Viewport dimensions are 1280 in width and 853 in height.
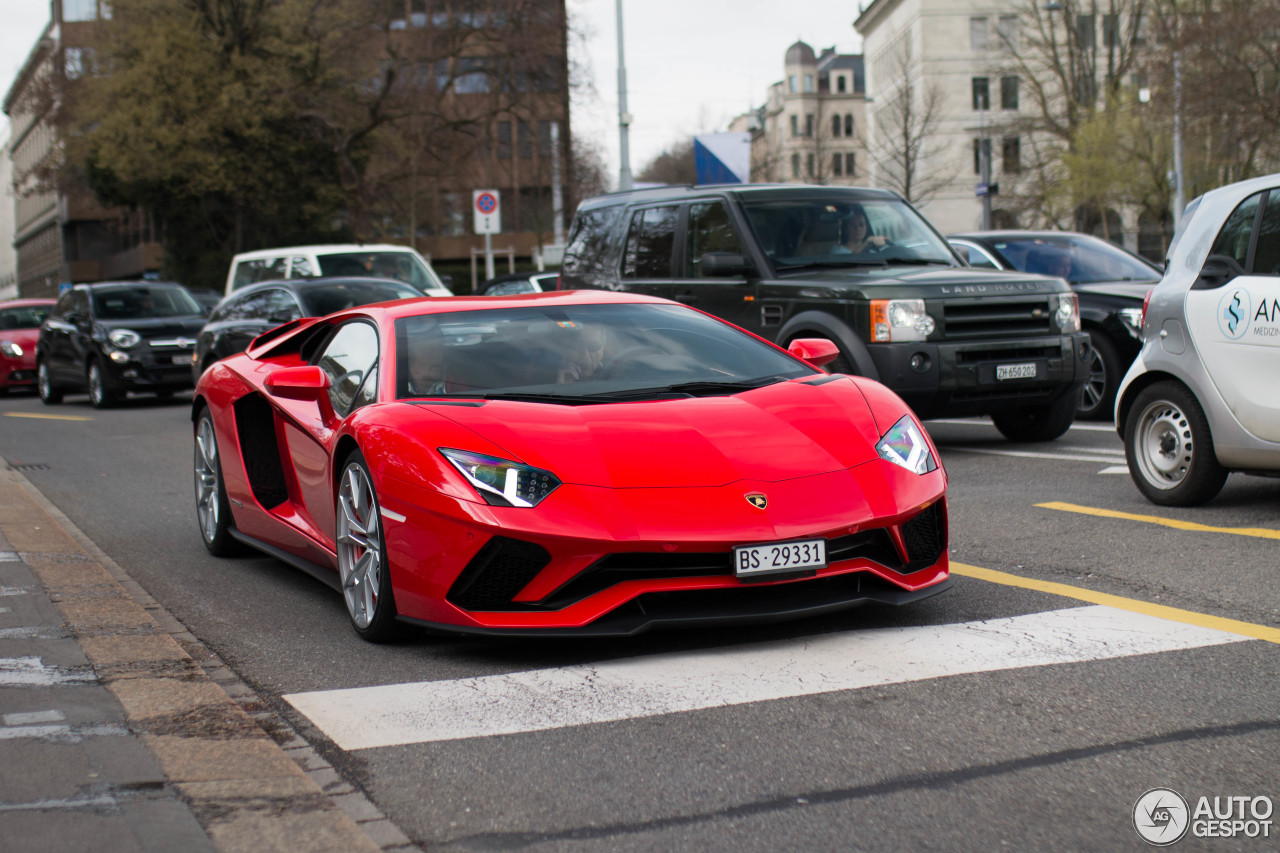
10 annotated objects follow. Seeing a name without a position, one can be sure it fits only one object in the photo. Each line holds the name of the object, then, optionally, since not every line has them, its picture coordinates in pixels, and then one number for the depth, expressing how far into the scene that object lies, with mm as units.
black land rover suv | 9766
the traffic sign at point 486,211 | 23641
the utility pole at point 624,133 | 30781
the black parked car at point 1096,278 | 11852
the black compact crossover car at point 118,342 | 18906
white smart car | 6805
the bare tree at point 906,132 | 49969
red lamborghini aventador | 4426
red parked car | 23359
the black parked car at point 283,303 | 14938
